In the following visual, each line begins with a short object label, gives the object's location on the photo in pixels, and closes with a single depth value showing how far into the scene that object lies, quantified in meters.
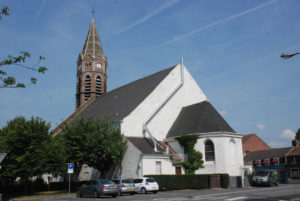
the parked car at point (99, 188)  19.44
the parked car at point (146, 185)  21.75
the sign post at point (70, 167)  22.27
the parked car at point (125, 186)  21.34
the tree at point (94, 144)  25.50
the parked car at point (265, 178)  28.45
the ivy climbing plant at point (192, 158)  27.11
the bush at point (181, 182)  23.73
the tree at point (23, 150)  23.72
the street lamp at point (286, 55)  10.04
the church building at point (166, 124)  26.56
